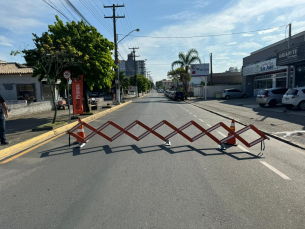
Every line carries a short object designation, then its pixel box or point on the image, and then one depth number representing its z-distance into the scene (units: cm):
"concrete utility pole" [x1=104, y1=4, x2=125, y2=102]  2912
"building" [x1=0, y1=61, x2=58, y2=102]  2288
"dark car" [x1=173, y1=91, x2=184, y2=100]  4003
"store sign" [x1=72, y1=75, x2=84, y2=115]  1546
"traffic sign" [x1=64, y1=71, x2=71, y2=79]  1238
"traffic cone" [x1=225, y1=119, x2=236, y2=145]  764
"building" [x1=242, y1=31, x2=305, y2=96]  2037
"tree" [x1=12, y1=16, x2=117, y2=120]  1256
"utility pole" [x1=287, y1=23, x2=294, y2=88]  2170
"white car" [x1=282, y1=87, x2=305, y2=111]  1616
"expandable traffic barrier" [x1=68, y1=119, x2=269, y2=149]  720
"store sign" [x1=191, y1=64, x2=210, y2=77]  4416
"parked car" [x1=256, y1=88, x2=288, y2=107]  2036
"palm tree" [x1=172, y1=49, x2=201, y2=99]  4431
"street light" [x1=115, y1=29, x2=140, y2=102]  2942
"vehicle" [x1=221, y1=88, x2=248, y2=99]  3734
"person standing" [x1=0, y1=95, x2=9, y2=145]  741
